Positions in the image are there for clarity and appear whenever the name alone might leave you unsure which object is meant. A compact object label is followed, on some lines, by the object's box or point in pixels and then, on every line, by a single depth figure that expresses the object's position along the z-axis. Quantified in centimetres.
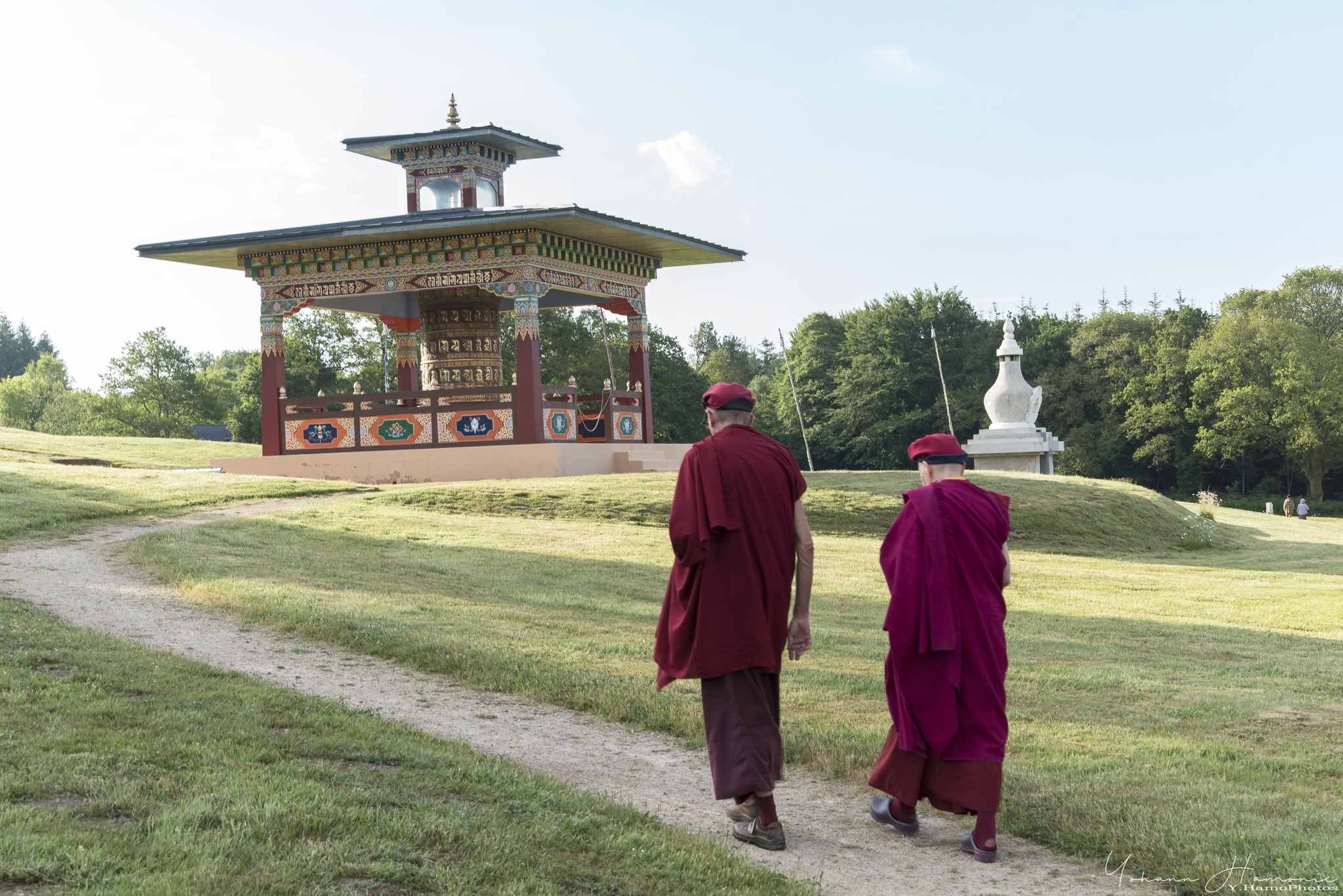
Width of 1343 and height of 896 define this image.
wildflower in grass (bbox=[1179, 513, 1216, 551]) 2269
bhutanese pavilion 2394
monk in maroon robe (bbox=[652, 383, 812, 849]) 524
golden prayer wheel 2634
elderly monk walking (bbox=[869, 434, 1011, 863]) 521
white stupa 2872
